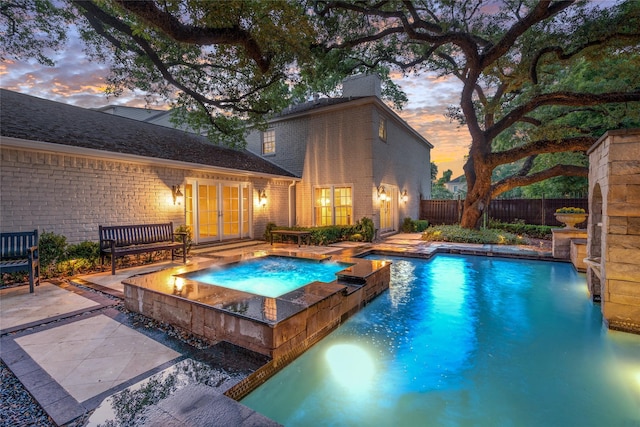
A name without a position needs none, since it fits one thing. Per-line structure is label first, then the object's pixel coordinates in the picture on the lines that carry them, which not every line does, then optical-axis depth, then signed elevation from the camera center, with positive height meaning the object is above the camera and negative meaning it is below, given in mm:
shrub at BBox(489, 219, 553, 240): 12266 -1153
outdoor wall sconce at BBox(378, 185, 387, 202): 11673 +490
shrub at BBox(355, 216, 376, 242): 10652 -908
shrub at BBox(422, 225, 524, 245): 10562 -1255
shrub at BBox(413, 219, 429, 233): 14664 -1072
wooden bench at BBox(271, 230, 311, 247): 9730 -946
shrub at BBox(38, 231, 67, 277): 5594 -845
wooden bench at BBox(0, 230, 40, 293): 4758 -777
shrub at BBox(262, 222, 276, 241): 10992 -925
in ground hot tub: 2825 -1215
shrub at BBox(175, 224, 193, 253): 8133 -723
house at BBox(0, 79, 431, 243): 5973 +1171
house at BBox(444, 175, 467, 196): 44538 +3503
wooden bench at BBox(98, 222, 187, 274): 6107 -774
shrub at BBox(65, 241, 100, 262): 6059 -926
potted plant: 7738 -366
